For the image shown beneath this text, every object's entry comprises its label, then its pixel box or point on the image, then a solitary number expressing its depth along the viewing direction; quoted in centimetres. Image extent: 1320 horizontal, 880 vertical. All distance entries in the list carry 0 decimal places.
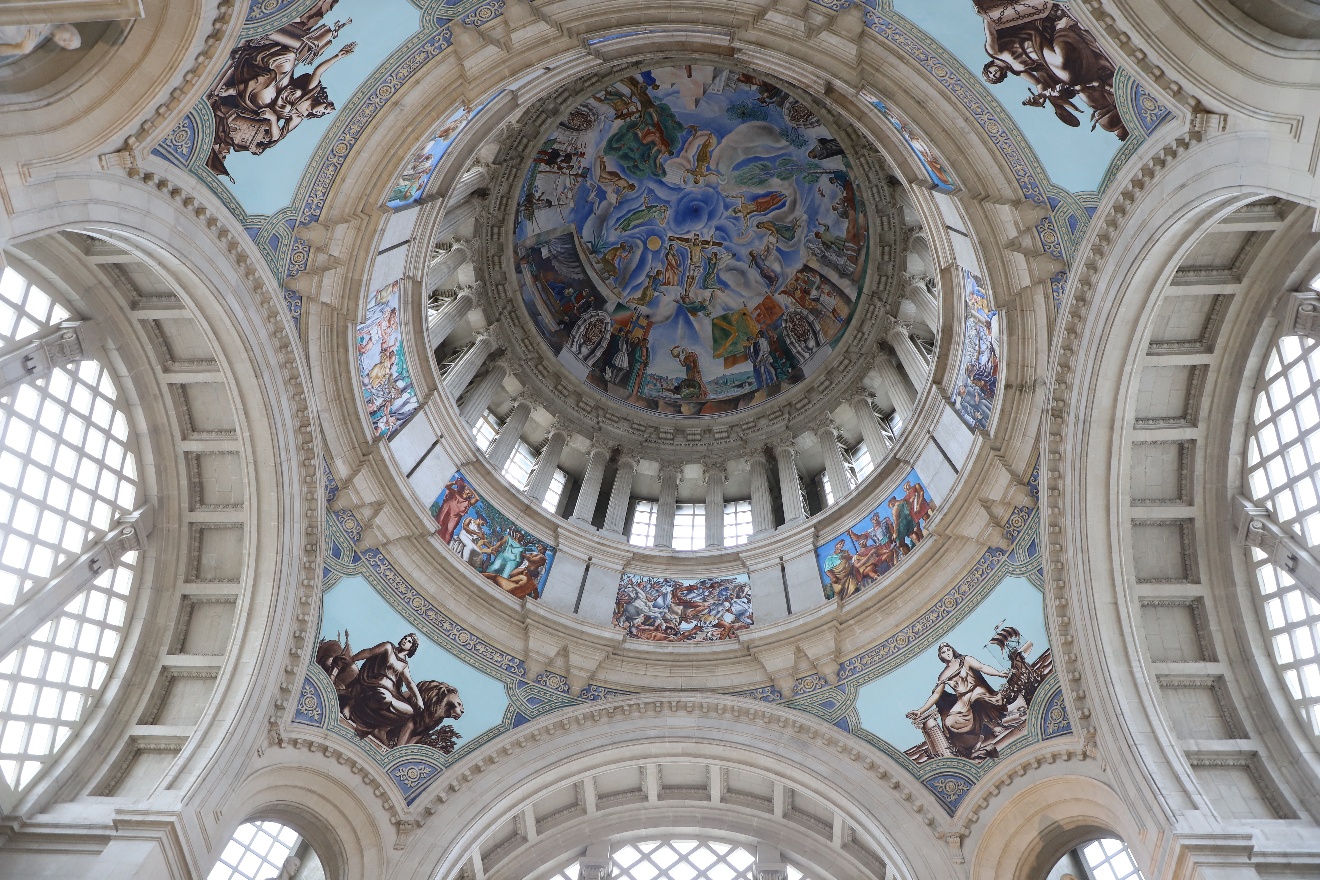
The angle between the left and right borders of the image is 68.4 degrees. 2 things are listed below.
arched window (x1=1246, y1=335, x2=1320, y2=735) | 1377
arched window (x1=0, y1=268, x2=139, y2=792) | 1295
